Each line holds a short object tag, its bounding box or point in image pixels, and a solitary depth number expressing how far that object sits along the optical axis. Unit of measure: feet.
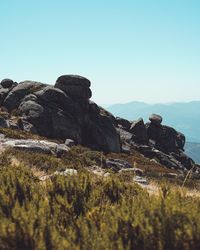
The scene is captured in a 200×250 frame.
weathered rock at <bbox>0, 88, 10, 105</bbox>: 177.03
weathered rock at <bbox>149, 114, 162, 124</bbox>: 261.03
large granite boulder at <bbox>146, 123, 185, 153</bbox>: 257.75
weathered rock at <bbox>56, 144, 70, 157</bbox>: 90.63
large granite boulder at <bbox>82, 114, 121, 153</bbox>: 165.48
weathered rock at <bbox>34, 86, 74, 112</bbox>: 158.95
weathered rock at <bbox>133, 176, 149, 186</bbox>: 62.52
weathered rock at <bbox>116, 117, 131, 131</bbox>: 240.32
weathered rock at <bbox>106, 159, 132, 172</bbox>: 100.55
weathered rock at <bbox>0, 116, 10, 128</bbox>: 129.32
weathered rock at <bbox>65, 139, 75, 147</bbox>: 133.80
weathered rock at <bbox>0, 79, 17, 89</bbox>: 202.80
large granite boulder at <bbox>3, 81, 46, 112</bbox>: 167.43
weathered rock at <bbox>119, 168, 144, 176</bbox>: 88.39
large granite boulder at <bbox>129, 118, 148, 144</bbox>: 231.75
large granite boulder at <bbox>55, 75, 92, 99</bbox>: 174.09
